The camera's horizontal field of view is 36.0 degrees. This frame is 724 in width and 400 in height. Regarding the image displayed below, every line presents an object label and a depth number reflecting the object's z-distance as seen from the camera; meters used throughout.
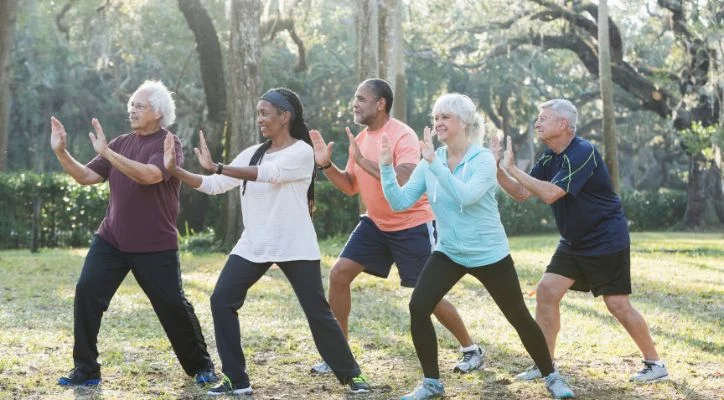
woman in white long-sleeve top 6.54
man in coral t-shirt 7.25
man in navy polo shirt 6.79
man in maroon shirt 6.71
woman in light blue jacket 6.24
